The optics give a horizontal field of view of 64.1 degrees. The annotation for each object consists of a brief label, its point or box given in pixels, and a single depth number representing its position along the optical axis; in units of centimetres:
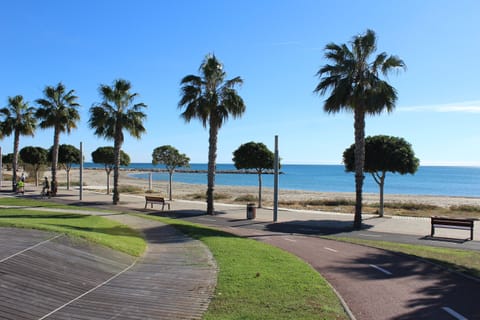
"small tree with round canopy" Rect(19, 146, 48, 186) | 4631
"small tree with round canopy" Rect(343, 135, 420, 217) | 2612
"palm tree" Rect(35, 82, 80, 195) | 3309
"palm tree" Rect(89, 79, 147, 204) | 2809
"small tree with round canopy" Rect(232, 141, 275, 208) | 3097
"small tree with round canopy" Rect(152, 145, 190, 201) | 3694
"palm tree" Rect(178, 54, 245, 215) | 2533
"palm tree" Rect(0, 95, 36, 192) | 3881
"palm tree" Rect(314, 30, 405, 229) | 2108
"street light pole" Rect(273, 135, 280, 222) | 2214
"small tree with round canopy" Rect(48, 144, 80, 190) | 4444
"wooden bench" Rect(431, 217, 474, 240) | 1751
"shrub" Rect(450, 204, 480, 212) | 2877
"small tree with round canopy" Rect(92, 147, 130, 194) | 4212
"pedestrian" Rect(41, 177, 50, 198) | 3117
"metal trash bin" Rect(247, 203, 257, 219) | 2308
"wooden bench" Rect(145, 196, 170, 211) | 2672
